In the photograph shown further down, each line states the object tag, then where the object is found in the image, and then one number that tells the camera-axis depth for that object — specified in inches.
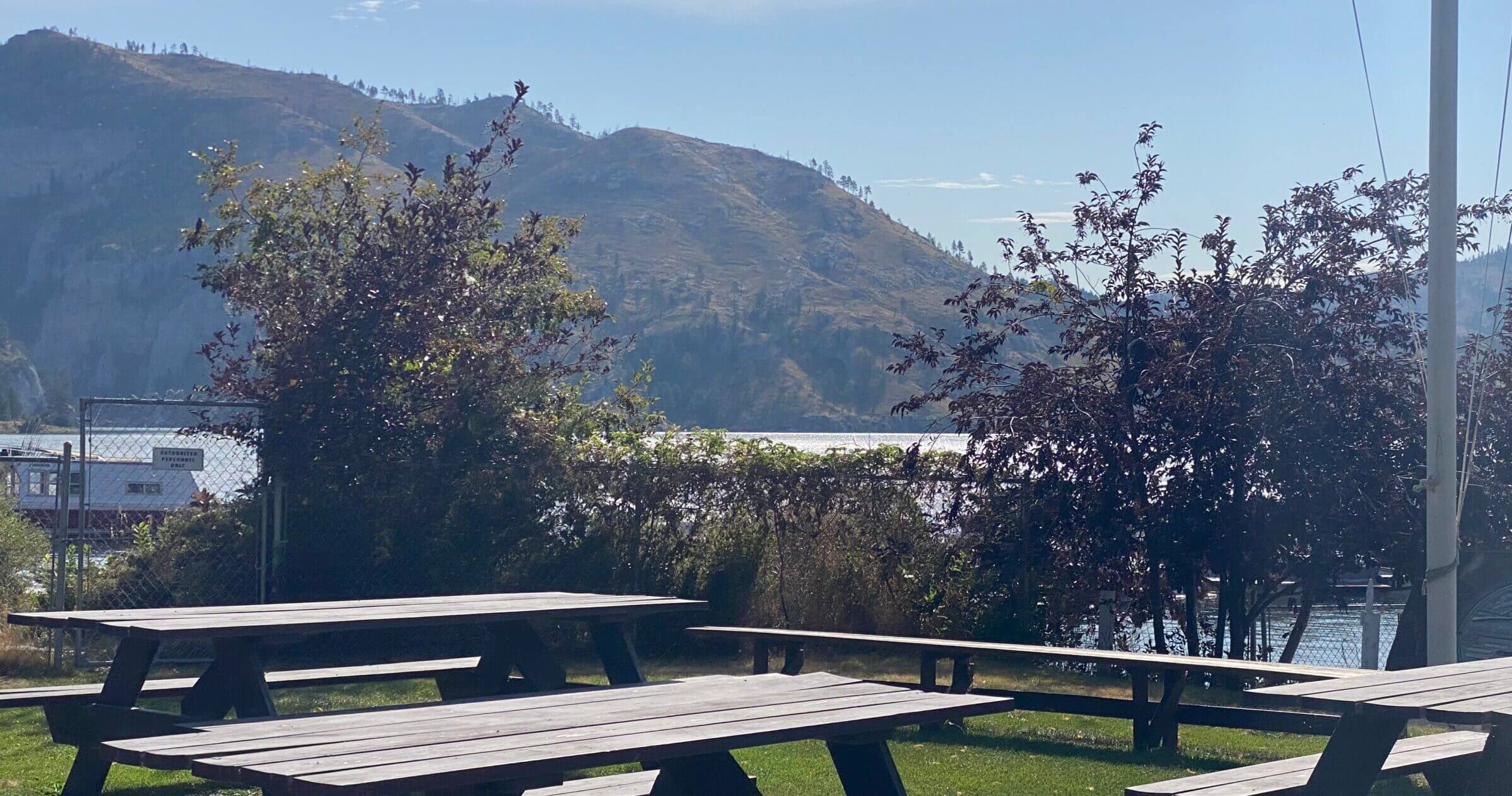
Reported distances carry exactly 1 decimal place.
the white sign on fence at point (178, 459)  418.0
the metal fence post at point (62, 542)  392.2
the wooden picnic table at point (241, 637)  218.8
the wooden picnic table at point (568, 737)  129.7
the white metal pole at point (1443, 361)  275.4
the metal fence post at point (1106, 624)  414.0
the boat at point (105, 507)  431.8
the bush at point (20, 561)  431.2
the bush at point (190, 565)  429.1
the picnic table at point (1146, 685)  270.5
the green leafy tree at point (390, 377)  438.9
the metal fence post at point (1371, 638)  374.5
